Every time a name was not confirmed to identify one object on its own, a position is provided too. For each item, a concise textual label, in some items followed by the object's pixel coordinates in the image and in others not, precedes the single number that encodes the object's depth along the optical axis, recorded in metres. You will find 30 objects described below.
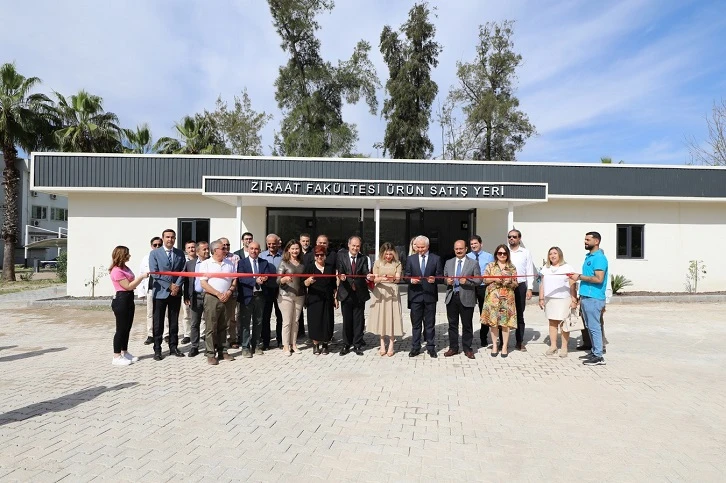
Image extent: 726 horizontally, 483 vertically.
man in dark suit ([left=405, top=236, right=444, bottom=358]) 7.02
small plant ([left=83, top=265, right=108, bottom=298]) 14.42
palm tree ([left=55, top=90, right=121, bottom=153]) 22.83
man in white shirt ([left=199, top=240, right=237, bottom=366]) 6.60
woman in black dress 7.15
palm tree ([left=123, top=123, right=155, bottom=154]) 27.73
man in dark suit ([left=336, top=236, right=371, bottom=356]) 7.10
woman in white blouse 7.00
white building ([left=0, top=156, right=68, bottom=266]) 38.33
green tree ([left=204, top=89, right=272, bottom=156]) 34.22
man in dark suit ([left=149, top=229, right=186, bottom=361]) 6.89
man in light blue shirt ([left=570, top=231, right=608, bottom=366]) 6.62
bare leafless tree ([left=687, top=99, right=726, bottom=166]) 24.86
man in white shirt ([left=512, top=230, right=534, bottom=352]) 7.50
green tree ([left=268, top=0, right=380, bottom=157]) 30.70
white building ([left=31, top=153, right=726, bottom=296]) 13.39
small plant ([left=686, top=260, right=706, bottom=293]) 15.27
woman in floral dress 7.09
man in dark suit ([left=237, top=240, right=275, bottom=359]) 7.08
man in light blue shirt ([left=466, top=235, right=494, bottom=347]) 7.68
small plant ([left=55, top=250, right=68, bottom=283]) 21.09
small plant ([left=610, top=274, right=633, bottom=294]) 14.38
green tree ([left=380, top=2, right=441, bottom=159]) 31.27
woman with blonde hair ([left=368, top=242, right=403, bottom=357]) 7.09
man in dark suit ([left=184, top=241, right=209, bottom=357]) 7.14
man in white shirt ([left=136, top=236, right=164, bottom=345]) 7.62
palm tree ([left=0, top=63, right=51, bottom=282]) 21.01
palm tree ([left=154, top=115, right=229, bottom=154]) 28.61
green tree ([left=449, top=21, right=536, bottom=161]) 31.77
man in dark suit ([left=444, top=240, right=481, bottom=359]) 7.03
